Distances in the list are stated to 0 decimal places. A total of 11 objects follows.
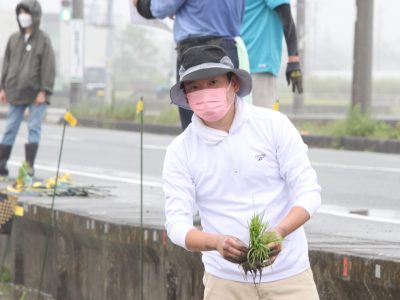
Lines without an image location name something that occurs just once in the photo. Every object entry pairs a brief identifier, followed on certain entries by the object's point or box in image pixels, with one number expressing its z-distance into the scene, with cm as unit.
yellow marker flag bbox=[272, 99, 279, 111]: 1437
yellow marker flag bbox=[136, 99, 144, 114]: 1396
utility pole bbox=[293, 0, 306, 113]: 6000
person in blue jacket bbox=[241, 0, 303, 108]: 1487
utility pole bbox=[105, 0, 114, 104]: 8194
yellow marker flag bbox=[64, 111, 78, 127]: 1658
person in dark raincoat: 2302
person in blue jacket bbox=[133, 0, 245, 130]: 1378
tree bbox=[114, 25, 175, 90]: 19513
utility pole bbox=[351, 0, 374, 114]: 4112
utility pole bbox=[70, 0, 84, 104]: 6320
